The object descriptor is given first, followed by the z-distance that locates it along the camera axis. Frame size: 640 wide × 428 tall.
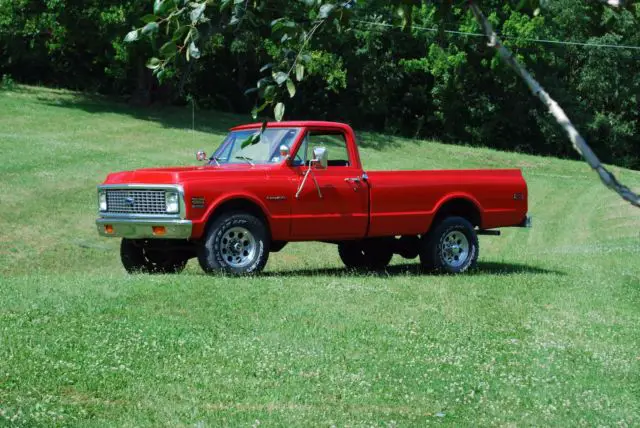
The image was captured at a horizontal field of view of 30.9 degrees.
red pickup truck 14.05
